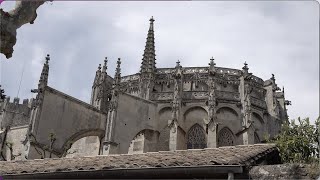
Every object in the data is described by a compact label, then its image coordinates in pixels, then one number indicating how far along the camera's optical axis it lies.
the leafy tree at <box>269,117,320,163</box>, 8.90
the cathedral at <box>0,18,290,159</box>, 24.64
